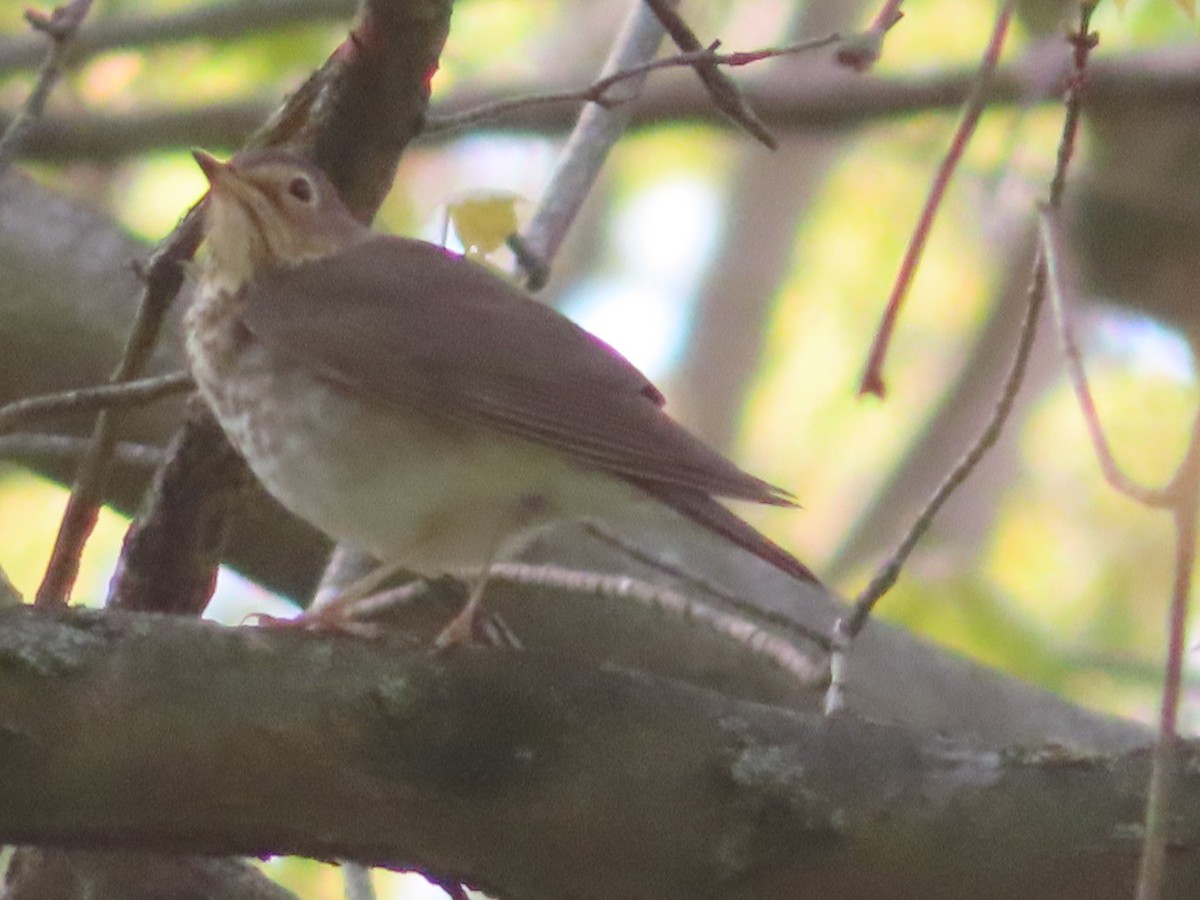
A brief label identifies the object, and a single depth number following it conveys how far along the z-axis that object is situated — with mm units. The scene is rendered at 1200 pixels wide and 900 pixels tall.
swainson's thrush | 5504
